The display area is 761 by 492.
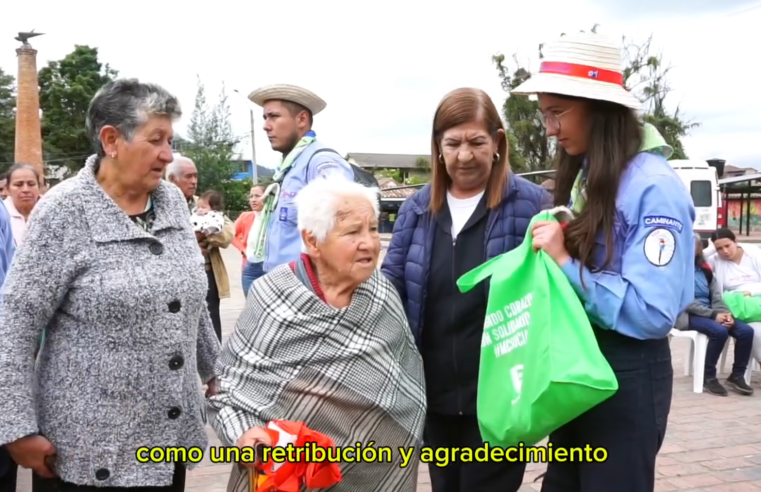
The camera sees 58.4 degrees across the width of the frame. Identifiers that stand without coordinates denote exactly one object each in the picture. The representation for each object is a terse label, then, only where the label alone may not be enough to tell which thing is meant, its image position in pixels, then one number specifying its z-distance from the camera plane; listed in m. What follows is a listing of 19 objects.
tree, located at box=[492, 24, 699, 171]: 36.31
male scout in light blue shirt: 3.40
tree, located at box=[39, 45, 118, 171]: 42.28
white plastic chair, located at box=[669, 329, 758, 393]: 6.66
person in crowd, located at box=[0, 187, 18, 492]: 2.62
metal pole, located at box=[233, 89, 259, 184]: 33.52
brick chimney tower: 28.66
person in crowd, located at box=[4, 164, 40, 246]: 5.92
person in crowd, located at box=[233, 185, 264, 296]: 5.43
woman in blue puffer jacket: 2.62
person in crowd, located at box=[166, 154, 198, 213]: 6.16
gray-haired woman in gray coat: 2.10
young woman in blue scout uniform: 1.95
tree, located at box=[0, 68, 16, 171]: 40.19
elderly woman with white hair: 2.28
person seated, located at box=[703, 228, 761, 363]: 7.17
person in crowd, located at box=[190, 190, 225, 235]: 6.58
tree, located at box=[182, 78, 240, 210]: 39.41
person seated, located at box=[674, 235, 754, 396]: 6.68
